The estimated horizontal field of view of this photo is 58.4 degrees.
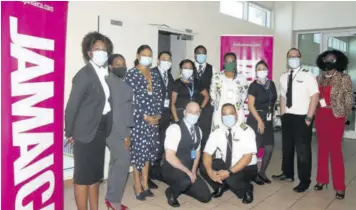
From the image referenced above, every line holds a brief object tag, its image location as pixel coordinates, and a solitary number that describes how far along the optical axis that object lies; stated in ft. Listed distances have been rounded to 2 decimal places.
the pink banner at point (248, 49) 18.11
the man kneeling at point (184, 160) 9.71
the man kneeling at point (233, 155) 9.92
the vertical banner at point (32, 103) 5.83
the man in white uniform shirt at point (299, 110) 10.83
